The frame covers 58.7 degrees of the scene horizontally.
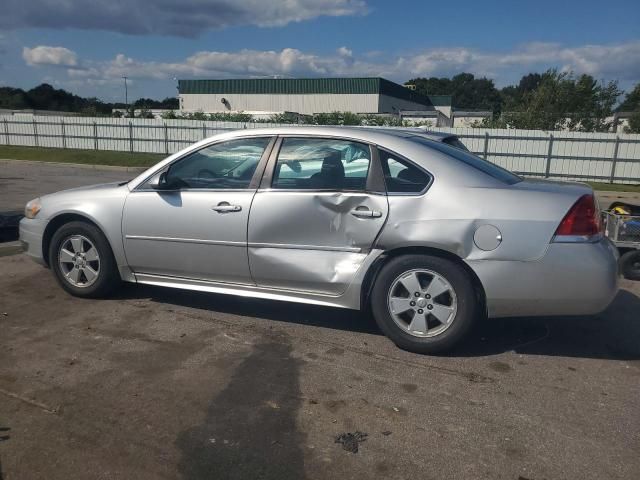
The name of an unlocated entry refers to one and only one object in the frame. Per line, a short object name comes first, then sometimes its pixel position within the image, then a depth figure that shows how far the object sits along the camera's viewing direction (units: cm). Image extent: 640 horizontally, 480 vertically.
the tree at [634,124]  3347
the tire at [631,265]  644
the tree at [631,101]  4591
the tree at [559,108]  3138
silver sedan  382
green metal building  4803
